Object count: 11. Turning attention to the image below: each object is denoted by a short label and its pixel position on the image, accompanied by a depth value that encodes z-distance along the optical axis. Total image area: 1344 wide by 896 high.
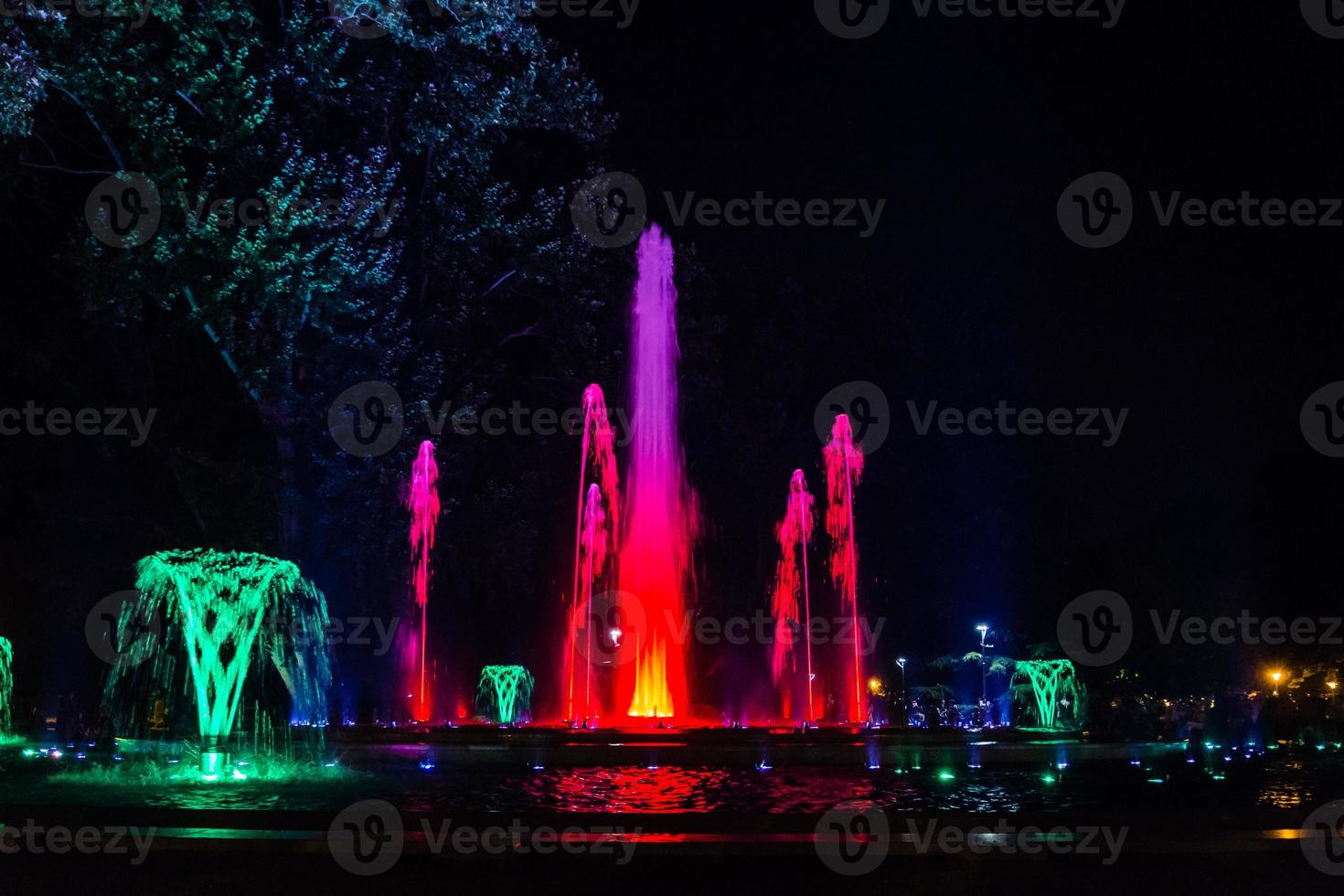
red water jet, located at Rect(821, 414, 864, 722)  38.62
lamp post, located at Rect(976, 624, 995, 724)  33.69
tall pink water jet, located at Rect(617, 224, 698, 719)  25.89
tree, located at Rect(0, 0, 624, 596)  22.16
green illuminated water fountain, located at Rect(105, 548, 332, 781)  15.09
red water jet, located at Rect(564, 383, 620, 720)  28.56
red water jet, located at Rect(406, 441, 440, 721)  27.03
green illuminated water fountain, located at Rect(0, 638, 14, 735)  26.18
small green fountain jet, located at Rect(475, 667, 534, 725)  33.00
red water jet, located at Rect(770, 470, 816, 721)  38.25
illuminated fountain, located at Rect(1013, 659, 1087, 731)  27.34
